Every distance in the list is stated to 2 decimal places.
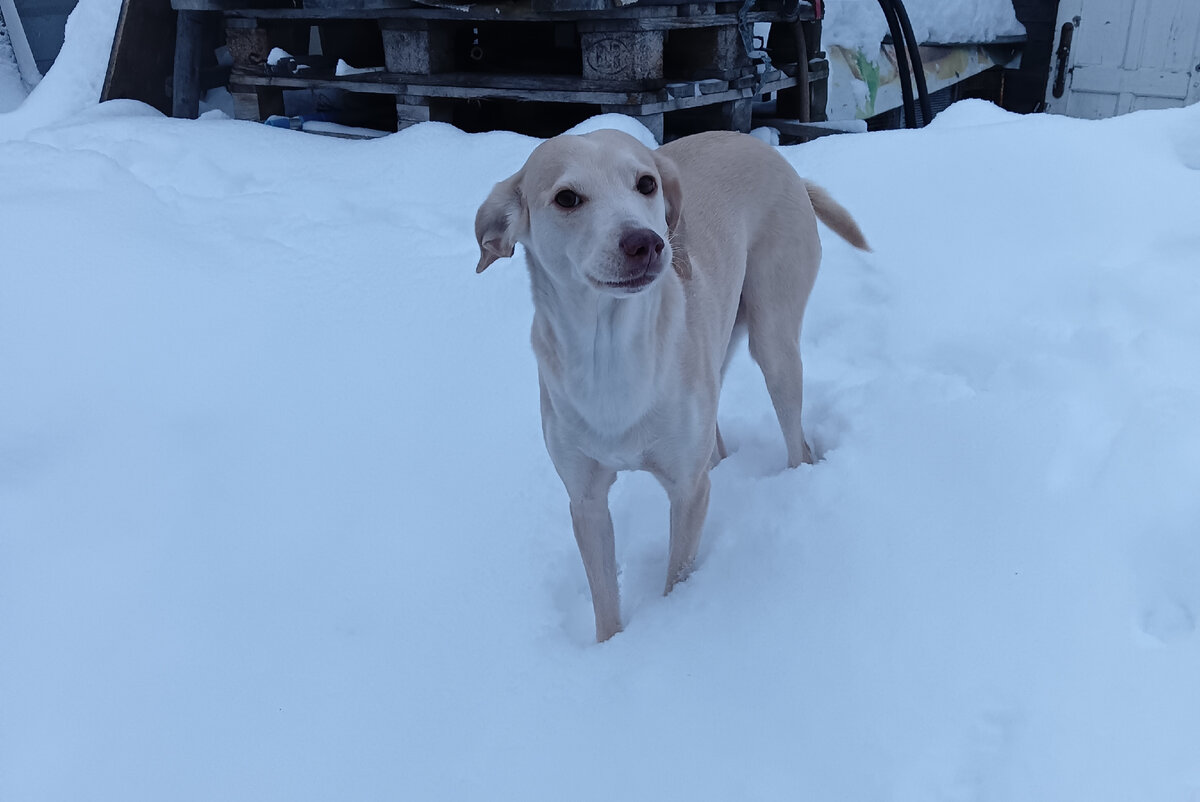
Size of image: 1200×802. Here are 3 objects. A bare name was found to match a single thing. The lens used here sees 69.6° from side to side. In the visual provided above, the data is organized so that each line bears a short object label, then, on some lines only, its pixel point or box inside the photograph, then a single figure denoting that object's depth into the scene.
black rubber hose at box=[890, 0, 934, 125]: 5.25
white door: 6.75
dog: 1.72
